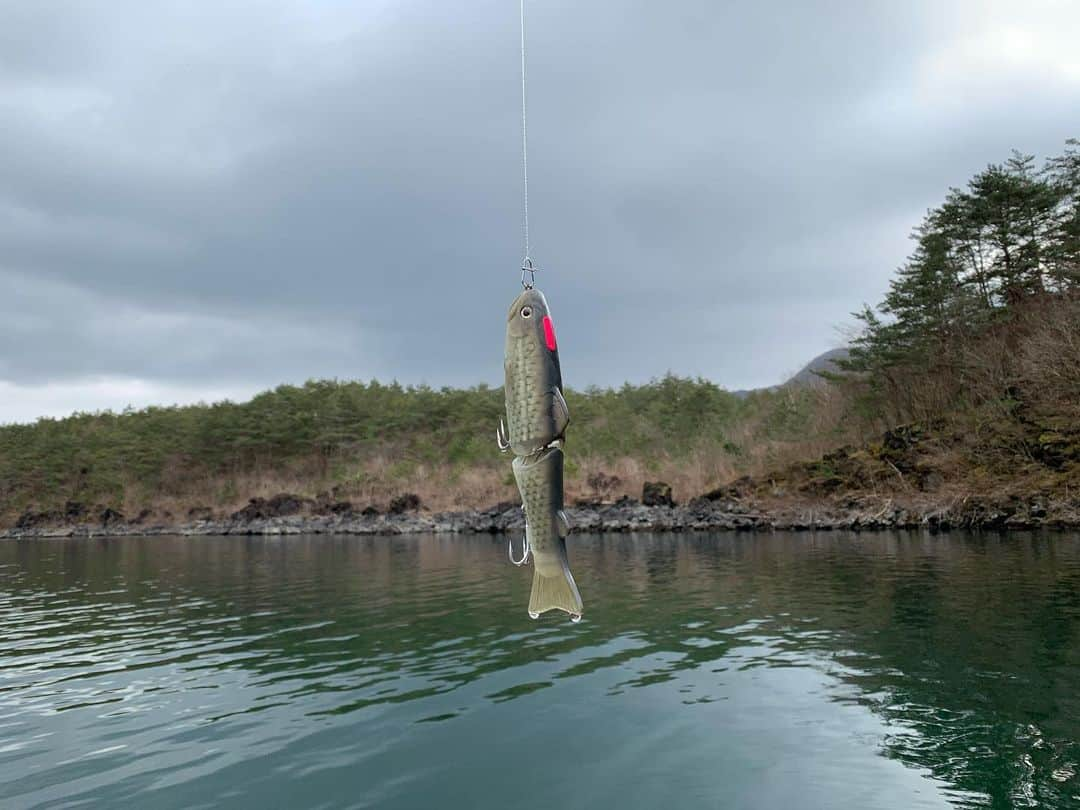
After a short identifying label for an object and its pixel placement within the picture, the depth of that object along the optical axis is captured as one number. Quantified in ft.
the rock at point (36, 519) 231.50
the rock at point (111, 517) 223.92
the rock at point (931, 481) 117.08
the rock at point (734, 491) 139.54
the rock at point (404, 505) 178.19
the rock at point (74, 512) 230.68
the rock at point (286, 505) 196.65
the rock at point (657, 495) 145.38
